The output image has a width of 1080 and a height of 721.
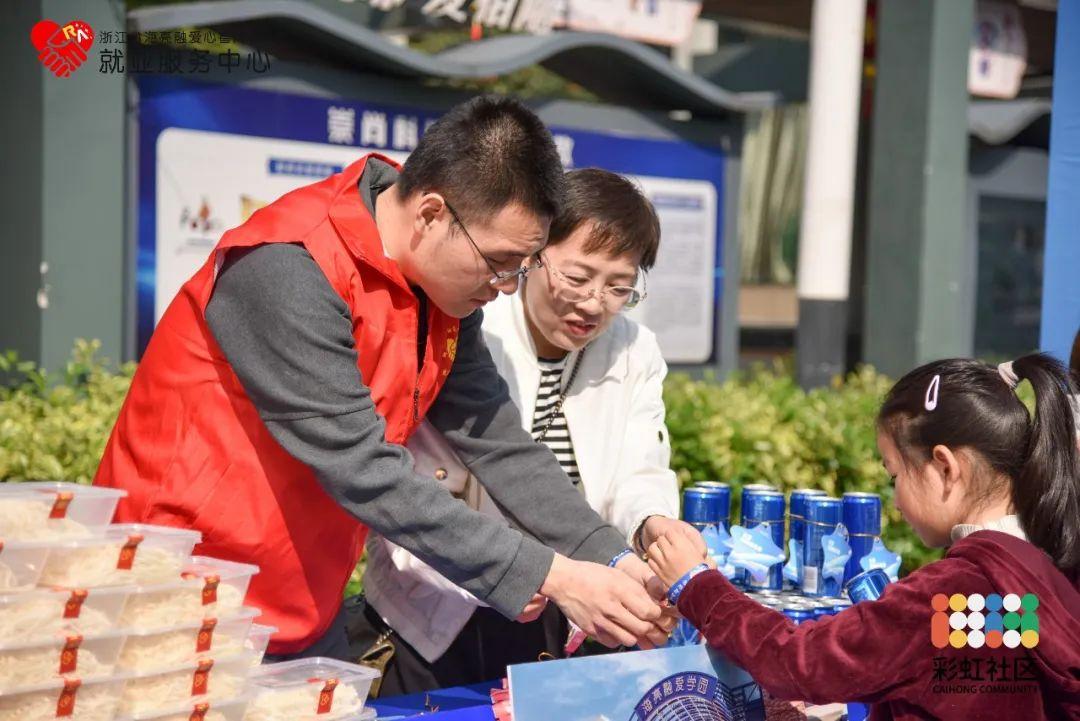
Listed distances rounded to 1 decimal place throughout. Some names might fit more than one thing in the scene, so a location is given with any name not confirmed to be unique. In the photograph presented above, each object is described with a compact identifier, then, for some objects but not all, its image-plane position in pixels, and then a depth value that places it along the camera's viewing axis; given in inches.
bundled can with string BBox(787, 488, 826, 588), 104.5
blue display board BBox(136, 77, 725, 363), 202.8
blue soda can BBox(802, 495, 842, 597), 103.2
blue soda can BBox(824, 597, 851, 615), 97.8
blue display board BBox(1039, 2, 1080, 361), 147.6
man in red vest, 78.7
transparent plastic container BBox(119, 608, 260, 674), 69.2
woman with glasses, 101.6
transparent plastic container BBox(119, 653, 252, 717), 69.0
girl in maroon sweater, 78.7
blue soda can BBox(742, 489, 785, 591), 104.6
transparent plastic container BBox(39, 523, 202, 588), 67.6
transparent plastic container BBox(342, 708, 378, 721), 78.7
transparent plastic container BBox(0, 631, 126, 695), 64.1
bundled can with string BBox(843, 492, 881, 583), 103.3
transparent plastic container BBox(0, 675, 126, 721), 64.9
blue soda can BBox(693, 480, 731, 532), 105.0
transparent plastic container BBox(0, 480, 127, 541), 67.0
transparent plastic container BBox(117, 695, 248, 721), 69.3
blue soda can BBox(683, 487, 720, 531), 104.3
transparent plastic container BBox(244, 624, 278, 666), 76.7
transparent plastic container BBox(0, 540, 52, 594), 65.3
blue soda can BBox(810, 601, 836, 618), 95.7
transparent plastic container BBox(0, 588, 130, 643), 64.3
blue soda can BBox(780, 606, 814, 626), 92.7
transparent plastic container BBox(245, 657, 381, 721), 75.2
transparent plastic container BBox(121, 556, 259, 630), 69.5
